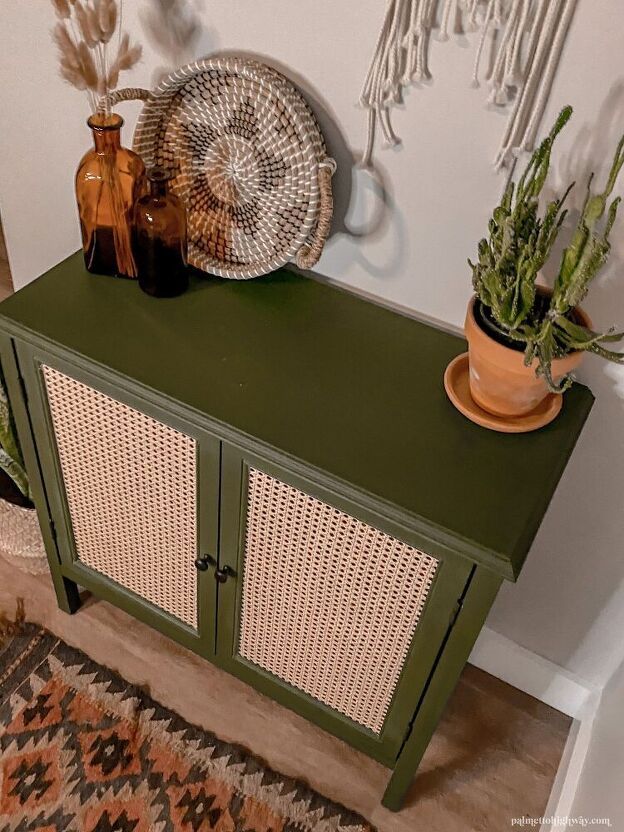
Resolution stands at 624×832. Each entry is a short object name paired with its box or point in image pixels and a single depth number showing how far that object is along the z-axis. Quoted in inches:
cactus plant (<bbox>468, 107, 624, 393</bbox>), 35.2
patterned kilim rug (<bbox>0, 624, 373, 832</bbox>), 55.8
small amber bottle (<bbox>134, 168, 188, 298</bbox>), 46.1
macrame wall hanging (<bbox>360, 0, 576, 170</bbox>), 36.6
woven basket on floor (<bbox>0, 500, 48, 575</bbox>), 64.6
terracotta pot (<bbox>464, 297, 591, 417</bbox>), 38.6
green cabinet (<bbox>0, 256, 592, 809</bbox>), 40.0
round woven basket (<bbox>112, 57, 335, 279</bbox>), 44.1
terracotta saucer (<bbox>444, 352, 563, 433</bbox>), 42.1
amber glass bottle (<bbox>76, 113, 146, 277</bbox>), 47.2
